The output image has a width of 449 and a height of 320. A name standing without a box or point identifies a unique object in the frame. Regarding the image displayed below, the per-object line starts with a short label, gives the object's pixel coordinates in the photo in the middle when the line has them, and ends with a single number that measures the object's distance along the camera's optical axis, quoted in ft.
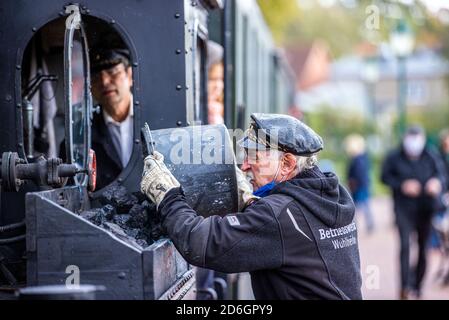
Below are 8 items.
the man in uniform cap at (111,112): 16.16
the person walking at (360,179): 58.70
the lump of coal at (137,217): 11.99
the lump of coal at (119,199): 12.42
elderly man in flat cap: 10.62
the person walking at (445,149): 40.74
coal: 11.38
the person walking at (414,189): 33.86
